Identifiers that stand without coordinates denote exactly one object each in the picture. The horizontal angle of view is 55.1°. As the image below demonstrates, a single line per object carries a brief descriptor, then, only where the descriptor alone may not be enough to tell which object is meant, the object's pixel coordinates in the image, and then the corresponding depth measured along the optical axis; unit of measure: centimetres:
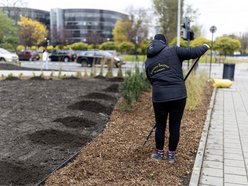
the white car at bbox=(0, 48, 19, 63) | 2107
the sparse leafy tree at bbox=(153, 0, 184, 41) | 3671
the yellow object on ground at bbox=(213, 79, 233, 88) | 1085
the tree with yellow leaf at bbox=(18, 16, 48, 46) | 4522
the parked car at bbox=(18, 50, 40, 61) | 3008
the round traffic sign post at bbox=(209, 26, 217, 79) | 1541
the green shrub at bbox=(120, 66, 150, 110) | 576
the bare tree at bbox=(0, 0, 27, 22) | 4389
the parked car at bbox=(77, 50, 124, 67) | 2193
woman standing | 309
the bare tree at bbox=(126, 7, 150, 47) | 4457
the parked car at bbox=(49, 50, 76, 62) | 2829
